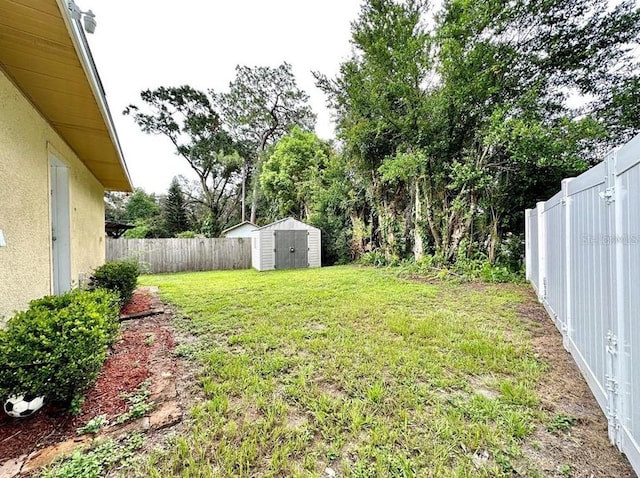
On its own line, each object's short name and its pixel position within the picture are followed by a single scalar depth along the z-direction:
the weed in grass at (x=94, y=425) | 1.76
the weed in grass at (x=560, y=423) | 1.80
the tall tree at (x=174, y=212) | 18.97
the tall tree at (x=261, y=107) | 19.45
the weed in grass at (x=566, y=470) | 1.46
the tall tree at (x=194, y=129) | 18.56
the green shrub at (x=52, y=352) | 1.69
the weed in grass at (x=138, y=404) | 1.89
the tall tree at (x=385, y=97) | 8.00
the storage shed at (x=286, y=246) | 10.95
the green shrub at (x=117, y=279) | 4.47
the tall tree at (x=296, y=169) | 14.36
